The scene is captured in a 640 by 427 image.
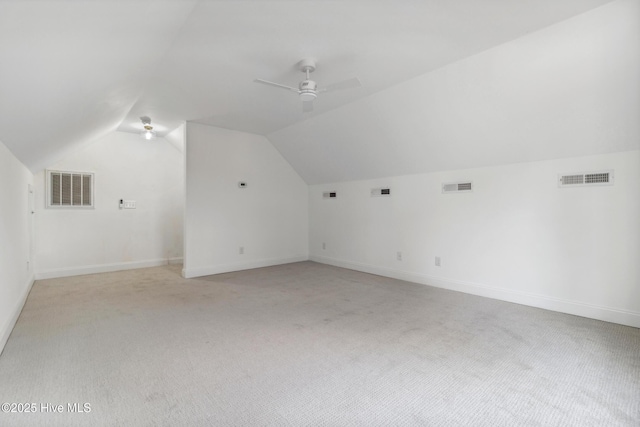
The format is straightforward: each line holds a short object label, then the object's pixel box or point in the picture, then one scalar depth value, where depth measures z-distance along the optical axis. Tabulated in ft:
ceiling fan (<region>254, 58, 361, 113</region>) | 9.71
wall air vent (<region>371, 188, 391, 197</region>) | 17.41
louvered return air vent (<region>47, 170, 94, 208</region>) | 16.60
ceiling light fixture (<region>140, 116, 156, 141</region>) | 15.83
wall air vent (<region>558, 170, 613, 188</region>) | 10.24
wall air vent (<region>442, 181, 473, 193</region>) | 13.88
